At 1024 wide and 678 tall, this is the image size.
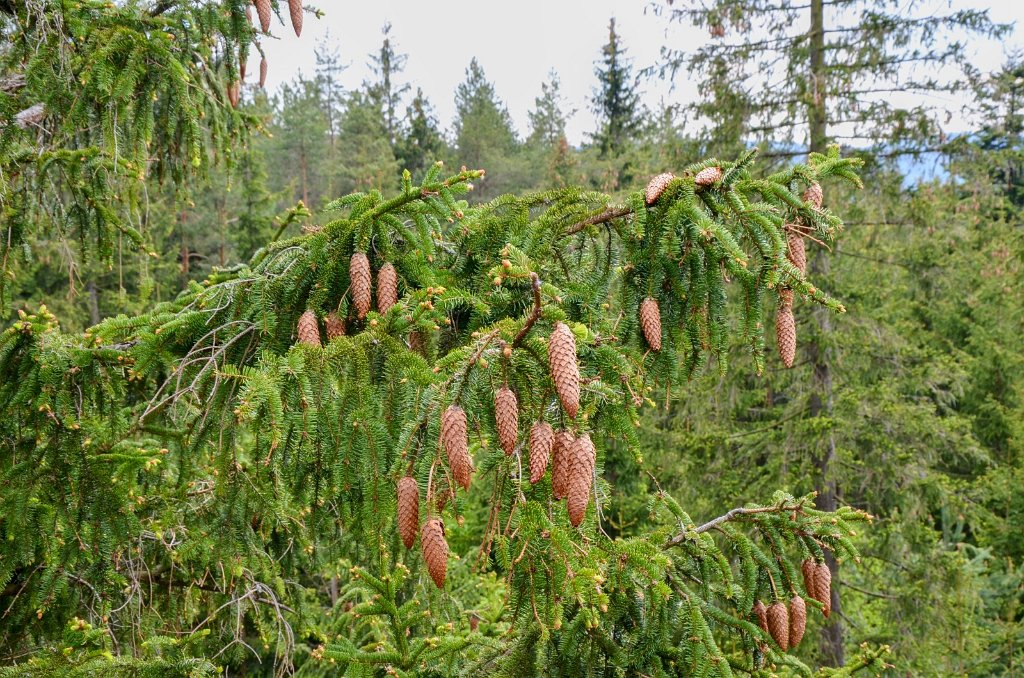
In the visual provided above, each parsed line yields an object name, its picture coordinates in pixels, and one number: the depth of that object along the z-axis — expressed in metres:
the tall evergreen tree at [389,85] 35.25
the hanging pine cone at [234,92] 4.35
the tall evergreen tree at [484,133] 32.47
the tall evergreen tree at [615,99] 28.58
